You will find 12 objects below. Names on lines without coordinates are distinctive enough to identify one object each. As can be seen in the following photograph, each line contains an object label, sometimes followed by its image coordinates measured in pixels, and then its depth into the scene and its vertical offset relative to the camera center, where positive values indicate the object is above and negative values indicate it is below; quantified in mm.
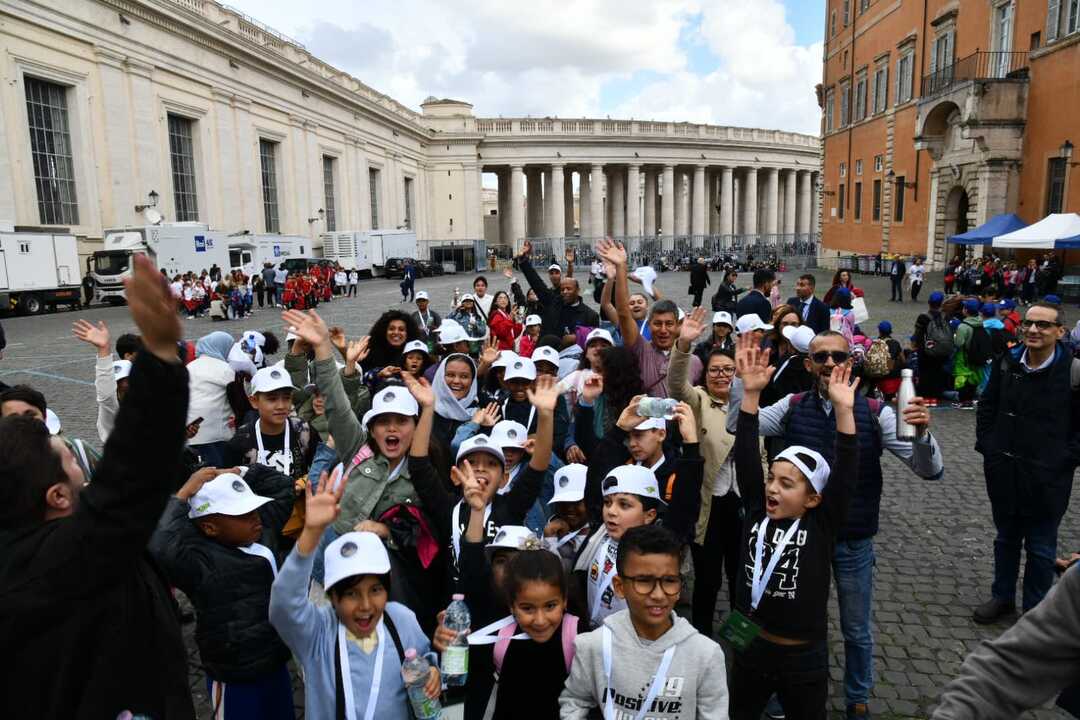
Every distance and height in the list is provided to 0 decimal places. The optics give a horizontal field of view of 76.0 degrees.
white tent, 17406 +413
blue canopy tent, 20828 +679
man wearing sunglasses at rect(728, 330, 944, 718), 3416 -1221
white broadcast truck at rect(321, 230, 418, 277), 41812 +788
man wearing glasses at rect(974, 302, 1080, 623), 4234 -1230
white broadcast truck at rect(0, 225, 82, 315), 23047 -161
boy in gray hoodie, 2387 -1402
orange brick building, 22188 +5260
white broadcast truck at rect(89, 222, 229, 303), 26734 +509
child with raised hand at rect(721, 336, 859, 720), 2896 -1378
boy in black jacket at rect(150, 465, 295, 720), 2816 -1308
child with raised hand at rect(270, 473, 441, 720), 2514 -1410
